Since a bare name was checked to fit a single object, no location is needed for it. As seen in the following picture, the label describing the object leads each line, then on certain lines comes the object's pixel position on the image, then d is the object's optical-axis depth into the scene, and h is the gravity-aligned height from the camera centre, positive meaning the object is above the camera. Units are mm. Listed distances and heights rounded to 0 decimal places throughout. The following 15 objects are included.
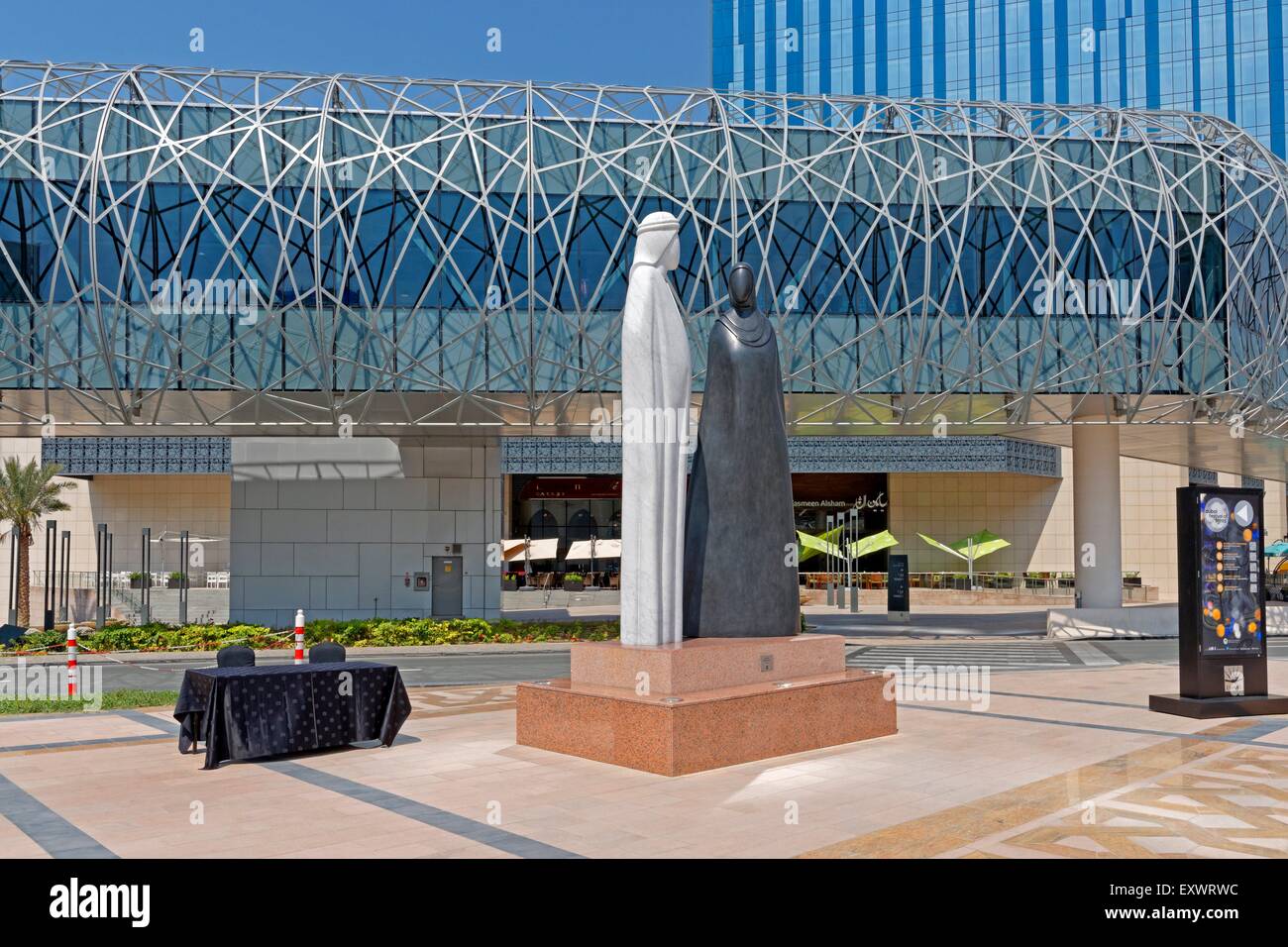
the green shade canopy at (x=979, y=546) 67312 -939
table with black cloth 12758 -1933
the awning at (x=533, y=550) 70500 -1140
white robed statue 13047 +761
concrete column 34406 +382
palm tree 44000 +1274
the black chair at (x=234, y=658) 14734 -1525
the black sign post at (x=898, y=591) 42375 -2166
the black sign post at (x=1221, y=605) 15750 -1007
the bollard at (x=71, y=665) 18281 -2027
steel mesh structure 28797 +6874
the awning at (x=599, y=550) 71812 -1161
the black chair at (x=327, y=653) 15062 -1515
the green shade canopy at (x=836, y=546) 60656 -741
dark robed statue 13953 +294
